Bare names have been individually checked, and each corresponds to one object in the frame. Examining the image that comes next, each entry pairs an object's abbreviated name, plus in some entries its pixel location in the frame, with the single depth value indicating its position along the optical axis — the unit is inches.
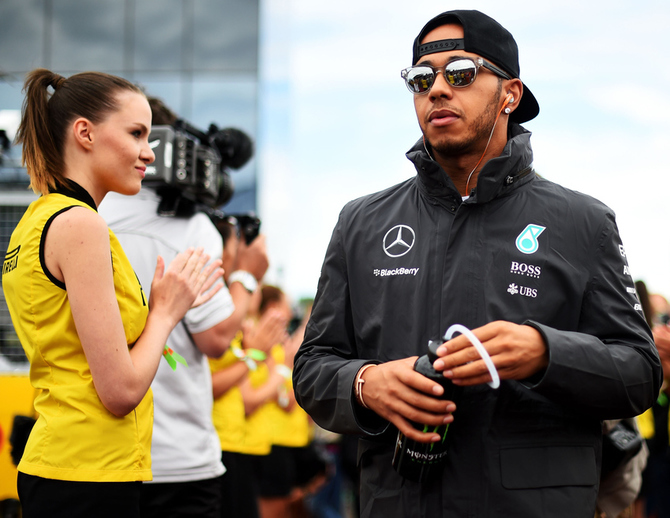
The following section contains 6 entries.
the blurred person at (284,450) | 262.8
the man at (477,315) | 76.4
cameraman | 122.0
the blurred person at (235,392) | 159.6
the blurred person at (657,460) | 259.0
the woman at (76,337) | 84.8
